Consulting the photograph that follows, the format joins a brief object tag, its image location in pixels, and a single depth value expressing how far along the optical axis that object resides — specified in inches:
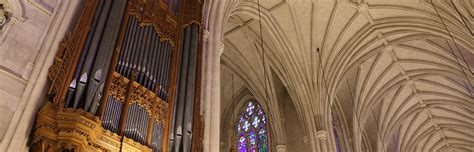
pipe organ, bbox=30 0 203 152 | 197.3
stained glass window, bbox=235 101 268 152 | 674.8
